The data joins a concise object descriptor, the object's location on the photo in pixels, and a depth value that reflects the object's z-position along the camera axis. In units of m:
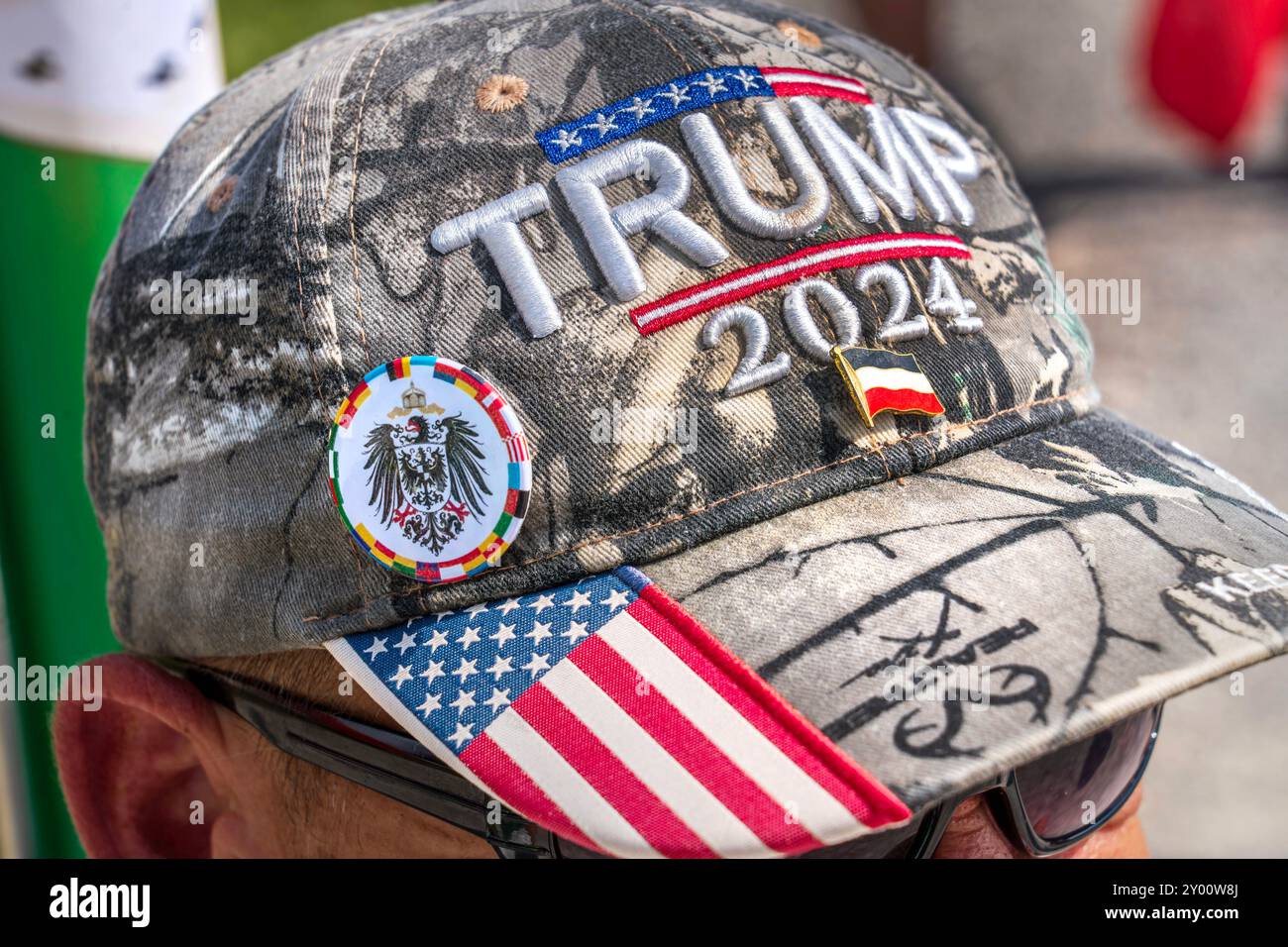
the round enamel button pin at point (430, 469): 0.35
